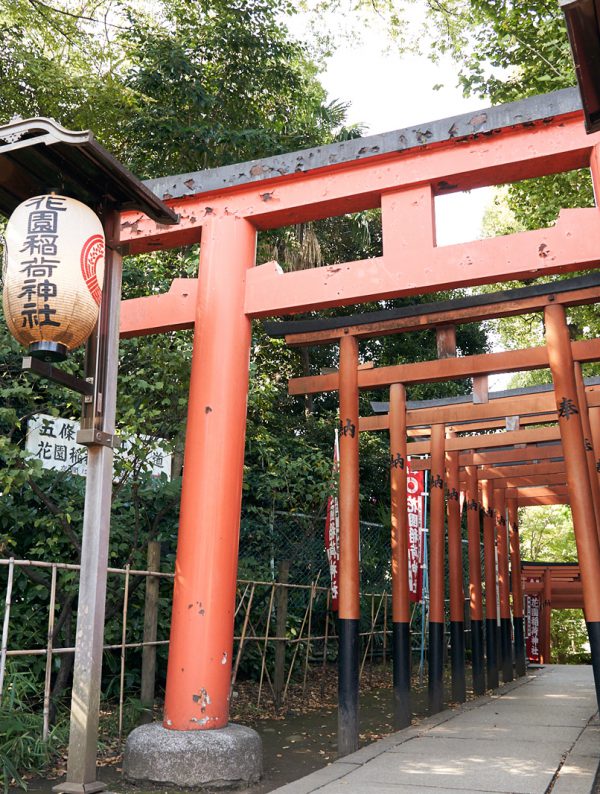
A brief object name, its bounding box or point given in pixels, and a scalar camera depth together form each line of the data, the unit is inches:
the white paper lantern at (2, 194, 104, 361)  152.3
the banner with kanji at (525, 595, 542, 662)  779.4
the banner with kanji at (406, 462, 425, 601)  446.1
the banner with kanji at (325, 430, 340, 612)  360.5
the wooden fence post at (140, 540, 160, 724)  240.7
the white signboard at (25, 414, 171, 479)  279.9
